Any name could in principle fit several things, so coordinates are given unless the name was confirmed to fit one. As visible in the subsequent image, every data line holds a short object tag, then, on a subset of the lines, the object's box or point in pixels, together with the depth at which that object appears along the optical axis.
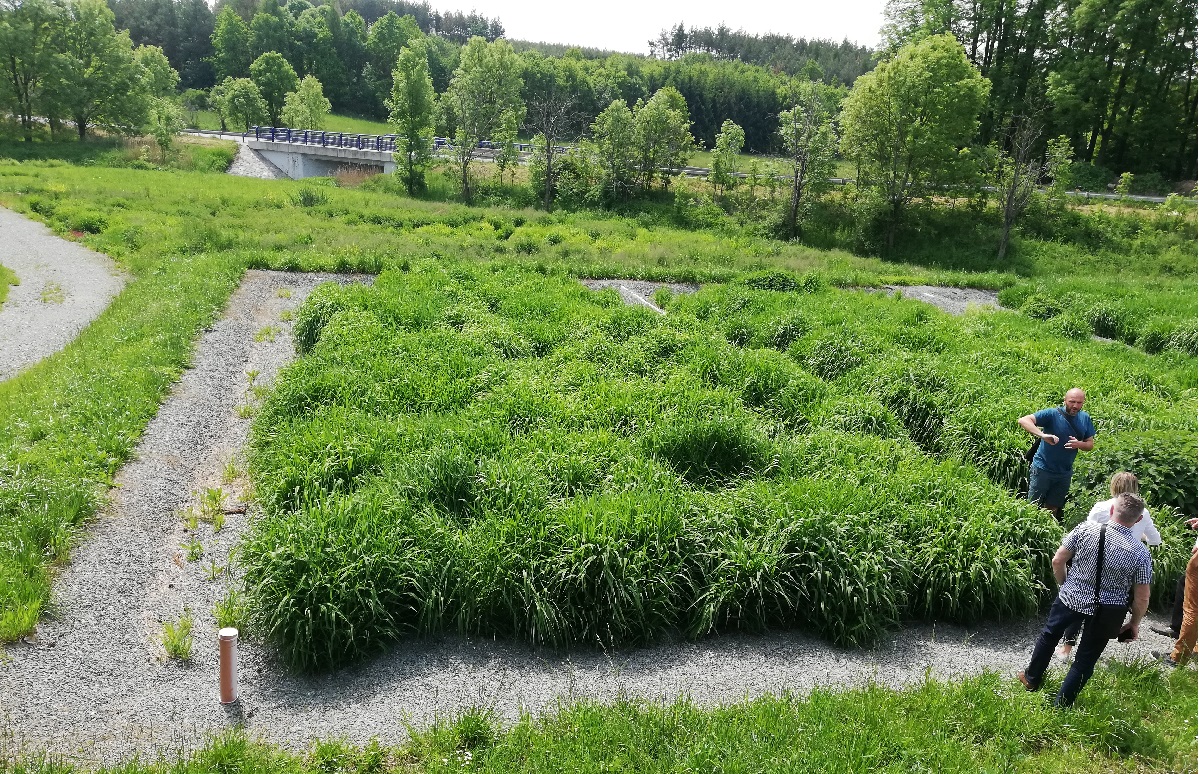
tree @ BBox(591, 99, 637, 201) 41.25
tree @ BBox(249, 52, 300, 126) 70.94
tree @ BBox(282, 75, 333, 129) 59.22
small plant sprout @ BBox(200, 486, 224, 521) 8.84
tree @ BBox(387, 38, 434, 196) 41.69
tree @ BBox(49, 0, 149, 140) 48.75
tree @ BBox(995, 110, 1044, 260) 31.92
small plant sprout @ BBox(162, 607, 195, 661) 6.44
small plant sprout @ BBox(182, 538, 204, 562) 7.99
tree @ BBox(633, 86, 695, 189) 41.53
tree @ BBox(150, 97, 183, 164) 46.30
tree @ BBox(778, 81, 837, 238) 36.34
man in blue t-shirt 8.41
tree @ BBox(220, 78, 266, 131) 62.12
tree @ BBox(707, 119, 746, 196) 40.91
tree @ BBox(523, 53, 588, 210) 39.72
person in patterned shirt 5.67
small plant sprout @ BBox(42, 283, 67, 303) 18.86
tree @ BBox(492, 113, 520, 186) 42.47
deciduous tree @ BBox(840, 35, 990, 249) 34.12
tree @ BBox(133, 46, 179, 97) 62.66
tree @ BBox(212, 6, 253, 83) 86.38
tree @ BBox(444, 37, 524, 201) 41.44
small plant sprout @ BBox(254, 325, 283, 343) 16.30
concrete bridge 50.66
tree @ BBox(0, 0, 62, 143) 47.56
